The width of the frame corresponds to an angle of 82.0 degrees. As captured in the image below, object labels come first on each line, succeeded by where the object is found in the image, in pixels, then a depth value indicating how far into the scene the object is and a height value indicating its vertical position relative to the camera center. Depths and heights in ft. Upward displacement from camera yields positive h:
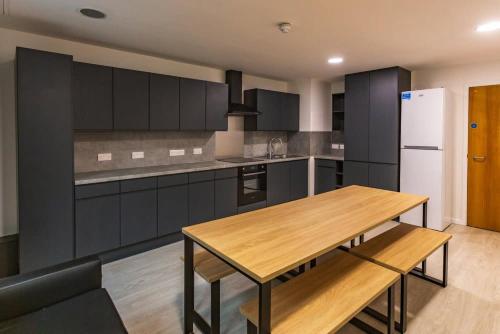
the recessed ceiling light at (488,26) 8.49 +3.94
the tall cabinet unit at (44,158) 8.18 -0.09
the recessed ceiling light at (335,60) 12.51 +4.27
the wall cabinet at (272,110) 16.06 +2.67
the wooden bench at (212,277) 5.76 -2.50
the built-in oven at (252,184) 14.16 -1.48
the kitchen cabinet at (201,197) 12.06 -1.80
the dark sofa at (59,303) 4.61 -2.68
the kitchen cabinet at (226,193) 13.06 -1.75
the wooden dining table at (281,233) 4.40 -1.54
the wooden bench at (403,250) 6.42 -2.42
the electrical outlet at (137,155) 12.12 +0.00
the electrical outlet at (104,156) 11.18 -0.06
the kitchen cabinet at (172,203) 11.12 -1.92
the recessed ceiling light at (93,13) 7.71 +3.89
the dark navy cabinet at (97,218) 9.23 -2.10
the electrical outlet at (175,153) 13.28 +0.10
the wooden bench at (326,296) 4.66 -2.63
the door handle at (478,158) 13.22 -0.13
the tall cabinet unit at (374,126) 13.96 +1.51
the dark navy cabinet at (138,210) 10.18 -2.01
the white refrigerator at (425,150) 12.55 +0.26
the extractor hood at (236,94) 14.71 +3.22
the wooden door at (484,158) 12.84 -0.10
